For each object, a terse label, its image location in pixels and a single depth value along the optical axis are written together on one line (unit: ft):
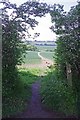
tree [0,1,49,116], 18.79
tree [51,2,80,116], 18.70
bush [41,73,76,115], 18.40
